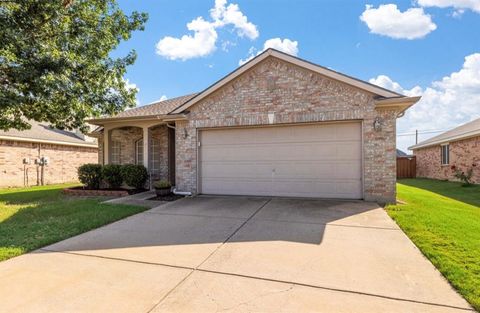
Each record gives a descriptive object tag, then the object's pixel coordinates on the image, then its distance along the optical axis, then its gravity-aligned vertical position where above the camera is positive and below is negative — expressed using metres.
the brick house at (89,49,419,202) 8.38 +0.75
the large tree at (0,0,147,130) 8.59 +3.38
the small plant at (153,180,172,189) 10.05 -1.07
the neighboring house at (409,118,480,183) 15.28 +0.09
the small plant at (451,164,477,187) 14.47 -1.20
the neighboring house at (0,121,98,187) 15.15 +0.12
